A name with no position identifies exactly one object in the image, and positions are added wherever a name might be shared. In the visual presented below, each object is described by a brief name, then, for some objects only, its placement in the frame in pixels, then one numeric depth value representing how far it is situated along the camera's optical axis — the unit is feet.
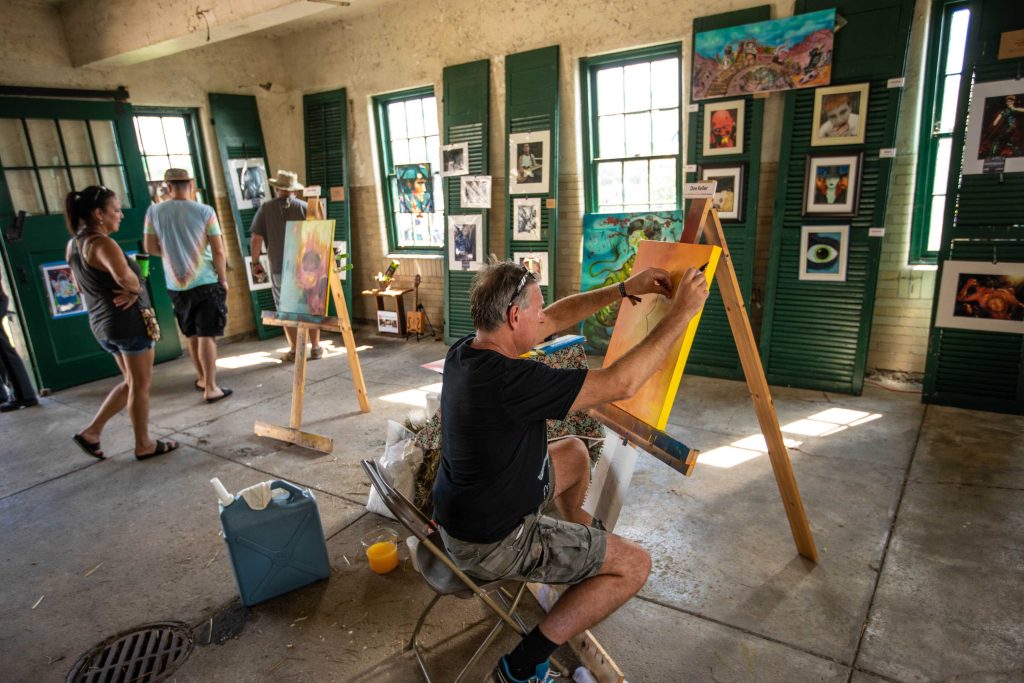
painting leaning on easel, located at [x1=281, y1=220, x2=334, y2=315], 14.61
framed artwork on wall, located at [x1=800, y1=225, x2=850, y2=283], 15.15
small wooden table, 23.36
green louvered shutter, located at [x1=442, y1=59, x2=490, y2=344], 20.13
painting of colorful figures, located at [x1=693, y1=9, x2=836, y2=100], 14.52
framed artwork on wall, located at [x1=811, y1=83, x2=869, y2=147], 14.43
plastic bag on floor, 10.13
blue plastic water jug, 8.38
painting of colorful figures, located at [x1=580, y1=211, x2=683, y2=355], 17.97
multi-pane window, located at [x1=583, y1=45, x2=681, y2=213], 17.89
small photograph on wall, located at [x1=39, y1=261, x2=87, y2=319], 18.61
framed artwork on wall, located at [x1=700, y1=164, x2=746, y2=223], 16.30
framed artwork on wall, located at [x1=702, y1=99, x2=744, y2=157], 15.98
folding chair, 6.28
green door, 17.87
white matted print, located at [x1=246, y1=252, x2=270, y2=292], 23.07
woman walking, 12.23
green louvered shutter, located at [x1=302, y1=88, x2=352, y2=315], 23.82
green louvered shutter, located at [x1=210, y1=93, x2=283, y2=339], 22.88
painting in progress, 7.38
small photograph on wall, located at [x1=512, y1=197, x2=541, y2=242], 19.81
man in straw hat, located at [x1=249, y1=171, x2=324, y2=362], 19.12
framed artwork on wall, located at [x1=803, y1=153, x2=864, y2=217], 14.78
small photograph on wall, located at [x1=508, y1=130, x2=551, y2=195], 19.26
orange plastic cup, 9.31
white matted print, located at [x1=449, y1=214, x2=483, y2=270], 21.17
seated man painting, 6.05
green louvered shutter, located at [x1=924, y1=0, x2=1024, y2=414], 12.90
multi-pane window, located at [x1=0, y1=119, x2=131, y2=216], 17.90
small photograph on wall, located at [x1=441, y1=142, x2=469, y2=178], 20.98
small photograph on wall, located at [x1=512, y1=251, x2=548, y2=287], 19.93
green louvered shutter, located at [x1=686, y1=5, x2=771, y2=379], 15.78
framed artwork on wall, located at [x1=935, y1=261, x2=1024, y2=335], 13.42
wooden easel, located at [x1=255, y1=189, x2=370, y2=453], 14.17
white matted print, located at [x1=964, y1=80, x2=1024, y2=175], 12.84
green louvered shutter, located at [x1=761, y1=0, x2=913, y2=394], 14.06
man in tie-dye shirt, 16.17
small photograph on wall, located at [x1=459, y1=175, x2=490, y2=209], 20.75
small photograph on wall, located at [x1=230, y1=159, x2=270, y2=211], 23.44
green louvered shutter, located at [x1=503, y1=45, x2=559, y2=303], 18.71
